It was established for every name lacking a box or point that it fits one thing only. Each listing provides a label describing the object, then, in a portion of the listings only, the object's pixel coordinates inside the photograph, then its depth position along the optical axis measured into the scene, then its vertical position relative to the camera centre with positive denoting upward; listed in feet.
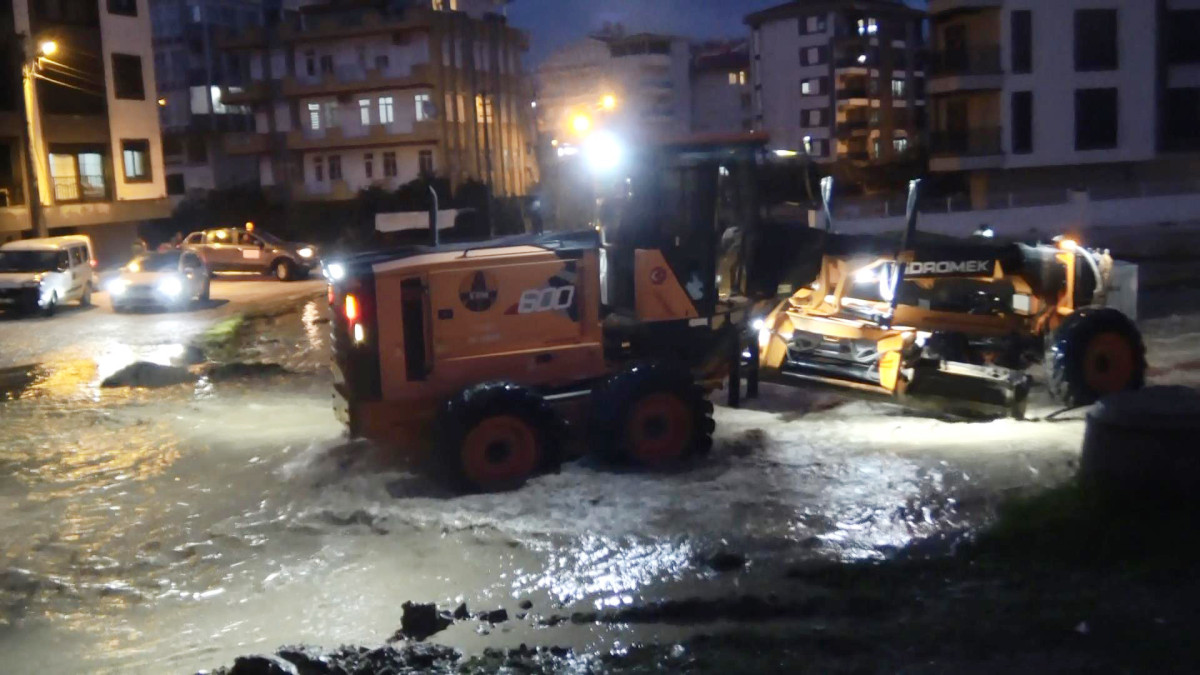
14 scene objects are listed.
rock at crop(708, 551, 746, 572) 29.35 -8.86
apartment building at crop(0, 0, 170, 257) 134.41 +10.60
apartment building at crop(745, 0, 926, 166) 239.09 +18.85
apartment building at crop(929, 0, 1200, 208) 152.87 +9.60
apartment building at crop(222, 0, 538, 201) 191.93 +15.97
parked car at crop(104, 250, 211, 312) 99.30 -5.77
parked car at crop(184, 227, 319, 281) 128.57 -4.98
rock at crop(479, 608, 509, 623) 26.50 -8.88
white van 97.71 -4.64
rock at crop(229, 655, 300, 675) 22.17 -8.10
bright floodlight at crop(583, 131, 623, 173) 40.47 +1.10
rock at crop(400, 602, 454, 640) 25.68 -8.66
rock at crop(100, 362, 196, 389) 61.98 -8.19
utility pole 121.49 +4.30
